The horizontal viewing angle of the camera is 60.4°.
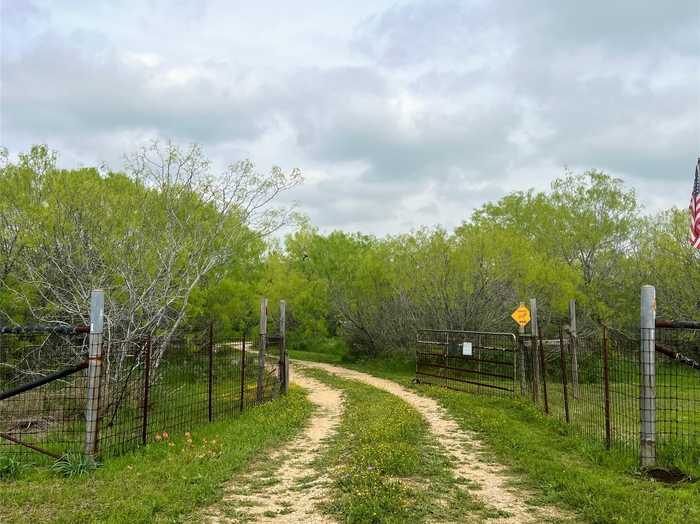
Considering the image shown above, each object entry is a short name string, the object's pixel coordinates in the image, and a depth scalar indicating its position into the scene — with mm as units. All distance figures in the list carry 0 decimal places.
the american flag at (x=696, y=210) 9195
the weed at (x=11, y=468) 6984
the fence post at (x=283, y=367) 14602
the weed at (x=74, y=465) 6965
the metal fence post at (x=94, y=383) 7477
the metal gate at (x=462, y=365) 15312
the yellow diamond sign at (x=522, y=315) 14000
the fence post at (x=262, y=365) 13375
